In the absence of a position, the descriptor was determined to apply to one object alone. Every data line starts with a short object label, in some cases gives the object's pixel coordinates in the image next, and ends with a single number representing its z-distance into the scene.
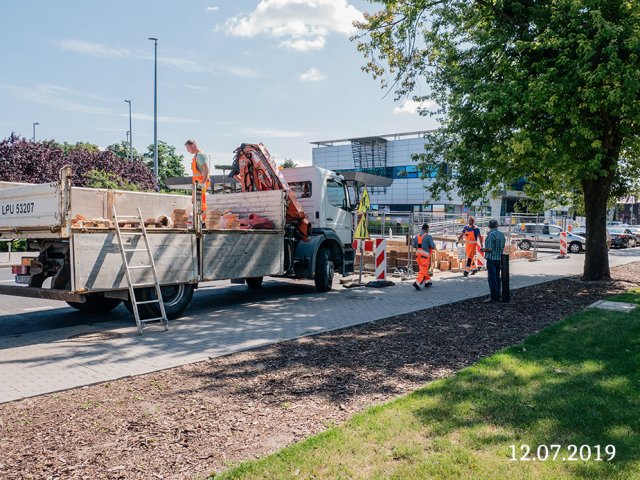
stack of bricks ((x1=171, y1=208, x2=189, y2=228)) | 9.11
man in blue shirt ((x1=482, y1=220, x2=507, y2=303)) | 11.22
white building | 68.56
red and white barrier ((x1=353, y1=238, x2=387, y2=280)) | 14.18
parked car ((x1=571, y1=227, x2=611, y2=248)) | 33.19
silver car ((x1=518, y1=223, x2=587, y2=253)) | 29.06
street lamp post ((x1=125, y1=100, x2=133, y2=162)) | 53.82
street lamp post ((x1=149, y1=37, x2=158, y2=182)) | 32.28
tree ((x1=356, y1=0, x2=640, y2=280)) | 10.92
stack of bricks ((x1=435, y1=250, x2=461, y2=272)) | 18.62
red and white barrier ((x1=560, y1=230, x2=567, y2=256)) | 26.23
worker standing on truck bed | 9.51
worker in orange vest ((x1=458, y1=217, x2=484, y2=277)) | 17.52
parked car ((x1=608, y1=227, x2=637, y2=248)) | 35.53
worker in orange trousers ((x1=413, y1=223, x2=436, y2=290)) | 13.51
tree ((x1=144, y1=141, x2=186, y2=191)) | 49.50
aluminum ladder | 7.80
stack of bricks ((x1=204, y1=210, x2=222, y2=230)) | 9.62
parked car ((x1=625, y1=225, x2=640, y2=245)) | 38.64
